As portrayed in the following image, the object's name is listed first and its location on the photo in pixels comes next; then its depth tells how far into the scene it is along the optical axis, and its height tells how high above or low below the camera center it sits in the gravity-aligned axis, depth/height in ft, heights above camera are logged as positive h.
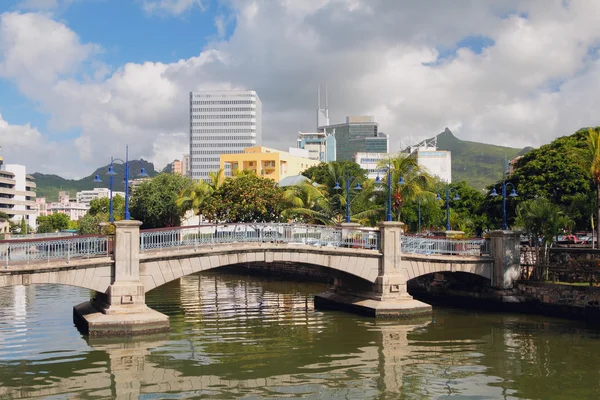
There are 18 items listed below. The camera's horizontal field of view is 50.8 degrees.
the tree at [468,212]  195.00 +3.89
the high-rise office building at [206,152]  651.66 +76.37
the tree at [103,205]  312.52 +11.24
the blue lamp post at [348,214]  117.88 +1.96
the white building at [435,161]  544.21 +54.36
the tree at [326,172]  202.47 +23.10
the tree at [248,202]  164.14 +6.19
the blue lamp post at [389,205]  106.41 +3.12
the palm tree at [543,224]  110.11 -0.24
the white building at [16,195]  430.61 +23.36
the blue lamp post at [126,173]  88.58 +7.85
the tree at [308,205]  163.78 +5.40
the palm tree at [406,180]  142.10 +10.14
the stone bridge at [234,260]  82.79 -5.28
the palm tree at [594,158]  109.29 +11.30
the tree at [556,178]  152.66 +11.09
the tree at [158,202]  217.97 +8.40
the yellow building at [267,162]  384.06 +39.04
